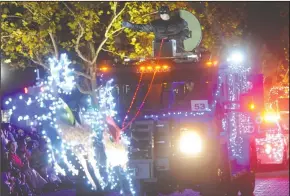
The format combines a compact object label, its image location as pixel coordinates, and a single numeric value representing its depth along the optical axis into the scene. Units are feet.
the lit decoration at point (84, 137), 29.32
